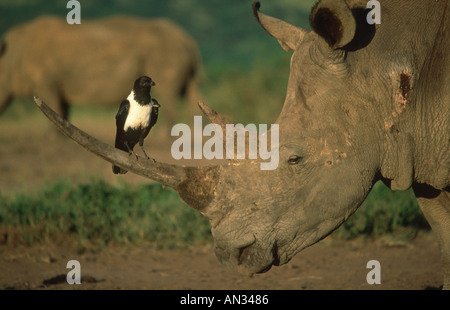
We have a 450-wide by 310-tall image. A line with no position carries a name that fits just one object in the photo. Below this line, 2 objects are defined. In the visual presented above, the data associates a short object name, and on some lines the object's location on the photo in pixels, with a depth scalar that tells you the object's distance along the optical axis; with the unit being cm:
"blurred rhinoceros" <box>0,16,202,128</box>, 2442
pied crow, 816
